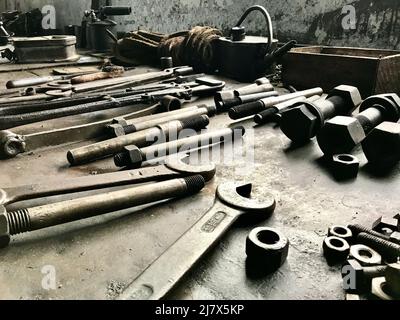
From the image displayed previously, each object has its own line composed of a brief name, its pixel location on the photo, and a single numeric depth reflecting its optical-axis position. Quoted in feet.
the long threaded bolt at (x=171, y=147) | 1.41
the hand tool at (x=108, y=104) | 1.72
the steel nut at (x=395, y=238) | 0.92
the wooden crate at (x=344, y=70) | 2.26
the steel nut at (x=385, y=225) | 1.03
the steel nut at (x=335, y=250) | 0.92
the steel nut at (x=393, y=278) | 0.76
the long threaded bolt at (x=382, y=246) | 0.88
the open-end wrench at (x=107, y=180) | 1.08
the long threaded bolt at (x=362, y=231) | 0.95
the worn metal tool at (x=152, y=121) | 1.71
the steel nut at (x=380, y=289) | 0.78
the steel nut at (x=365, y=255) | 0.86
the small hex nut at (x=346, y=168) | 1.40
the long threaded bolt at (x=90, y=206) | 0.92
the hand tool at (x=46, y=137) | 1.51
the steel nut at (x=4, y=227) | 0.90
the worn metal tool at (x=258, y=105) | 1.97
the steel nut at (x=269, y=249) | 0.87
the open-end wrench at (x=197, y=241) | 0.77
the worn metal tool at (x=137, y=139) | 1.46
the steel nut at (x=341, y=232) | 0.98
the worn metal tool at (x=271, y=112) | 1.98
